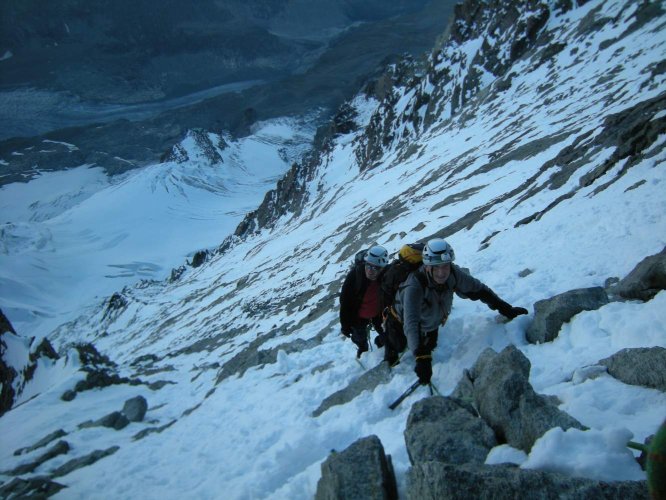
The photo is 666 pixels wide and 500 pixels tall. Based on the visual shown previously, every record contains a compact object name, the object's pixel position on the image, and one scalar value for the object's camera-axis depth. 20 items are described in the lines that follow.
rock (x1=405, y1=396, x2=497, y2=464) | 3.59
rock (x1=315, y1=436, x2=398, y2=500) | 3.77
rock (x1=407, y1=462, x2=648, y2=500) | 2.54
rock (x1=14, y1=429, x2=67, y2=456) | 9.52
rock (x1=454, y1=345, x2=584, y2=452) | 3.40
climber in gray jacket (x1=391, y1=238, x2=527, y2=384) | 5.13
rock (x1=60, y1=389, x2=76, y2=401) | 12.36
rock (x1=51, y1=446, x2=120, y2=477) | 8.27
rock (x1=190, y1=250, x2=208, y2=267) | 95.44
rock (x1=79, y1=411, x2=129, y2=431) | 10.20
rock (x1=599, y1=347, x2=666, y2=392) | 3.69
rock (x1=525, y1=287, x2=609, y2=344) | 5.42
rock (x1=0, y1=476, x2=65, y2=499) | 7.21
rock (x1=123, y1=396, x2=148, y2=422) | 10.64
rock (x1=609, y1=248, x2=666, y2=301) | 4.94
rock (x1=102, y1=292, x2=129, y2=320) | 73.27
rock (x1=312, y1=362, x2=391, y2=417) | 6.65
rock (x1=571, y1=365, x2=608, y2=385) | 4.25
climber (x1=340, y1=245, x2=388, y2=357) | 6.48
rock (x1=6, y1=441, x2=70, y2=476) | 8.48
